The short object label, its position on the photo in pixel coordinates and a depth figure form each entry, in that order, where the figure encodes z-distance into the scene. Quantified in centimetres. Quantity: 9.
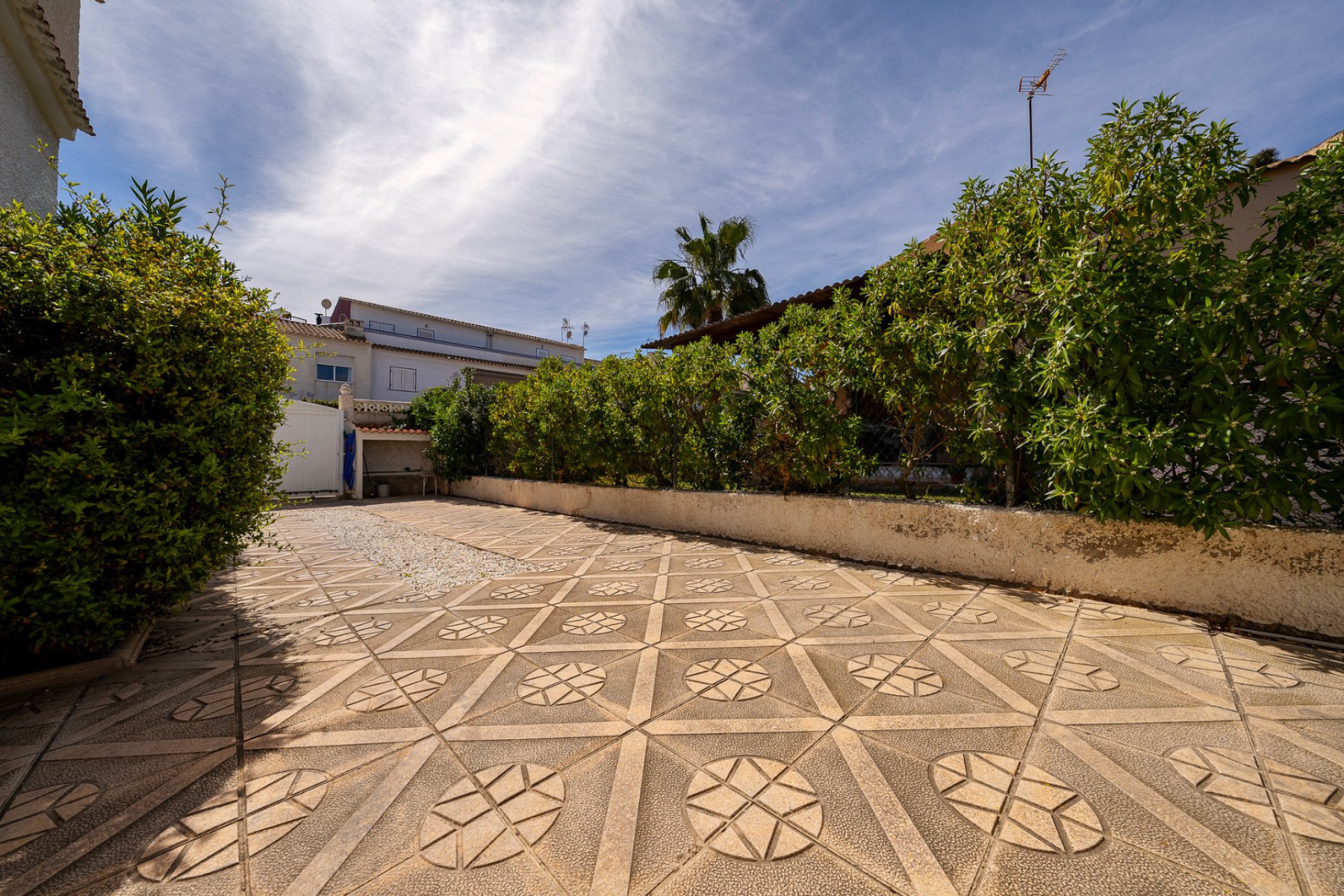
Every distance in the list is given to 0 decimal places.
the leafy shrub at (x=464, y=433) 1244
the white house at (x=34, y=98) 477
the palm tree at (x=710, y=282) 1458
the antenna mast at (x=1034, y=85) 1151
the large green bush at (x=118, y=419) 240
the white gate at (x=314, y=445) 1243
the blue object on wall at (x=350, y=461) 1327
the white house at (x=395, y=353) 2011
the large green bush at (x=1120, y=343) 302
